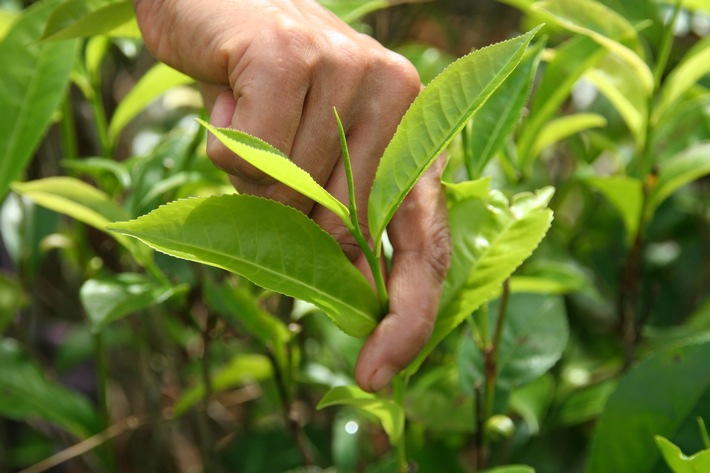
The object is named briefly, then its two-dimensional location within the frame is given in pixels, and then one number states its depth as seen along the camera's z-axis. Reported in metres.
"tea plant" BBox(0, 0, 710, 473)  0.64
